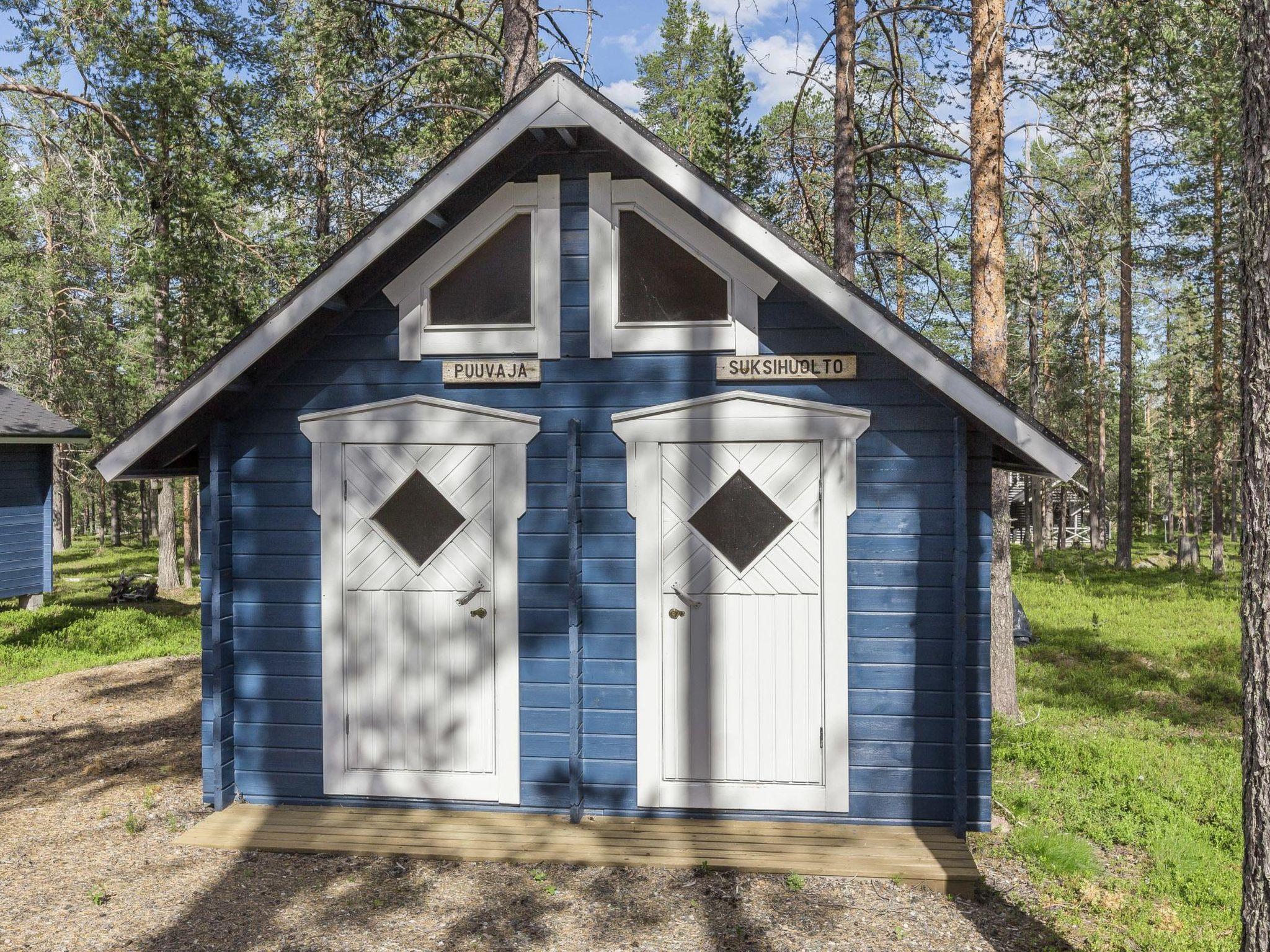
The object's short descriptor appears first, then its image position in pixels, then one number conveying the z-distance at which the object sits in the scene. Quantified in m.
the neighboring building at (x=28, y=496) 16.08
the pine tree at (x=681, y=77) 28.31
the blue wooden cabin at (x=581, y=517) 5.79
